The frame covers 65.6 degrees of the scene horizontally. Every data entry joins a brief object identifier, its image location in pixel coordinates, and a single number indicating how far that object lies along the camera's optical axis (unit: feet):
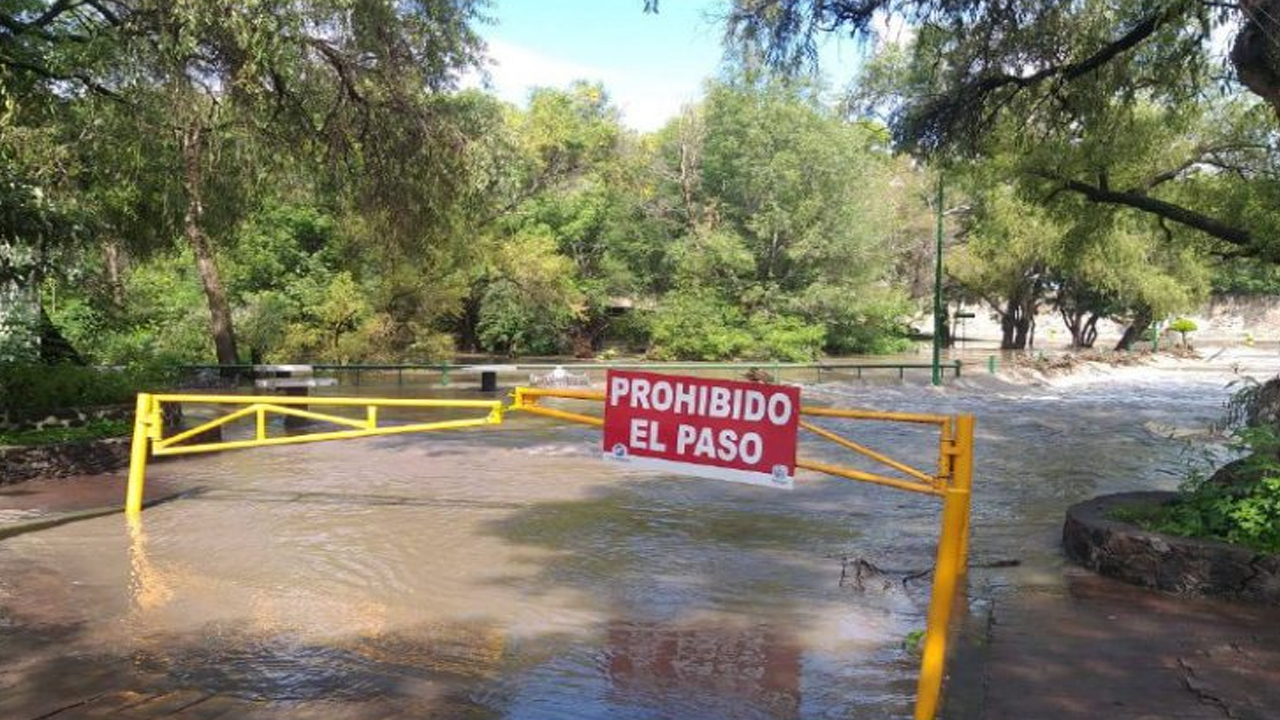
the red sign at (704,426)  16.87
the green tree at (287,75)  34.76
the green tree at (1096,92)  36.60
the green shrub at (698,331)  134.82
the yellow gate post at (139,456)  29.66
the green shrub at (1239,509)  22.03
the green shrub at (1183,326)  179.22
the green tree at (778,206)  135.13
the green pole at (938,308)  93.36
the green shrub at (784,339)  135.54
